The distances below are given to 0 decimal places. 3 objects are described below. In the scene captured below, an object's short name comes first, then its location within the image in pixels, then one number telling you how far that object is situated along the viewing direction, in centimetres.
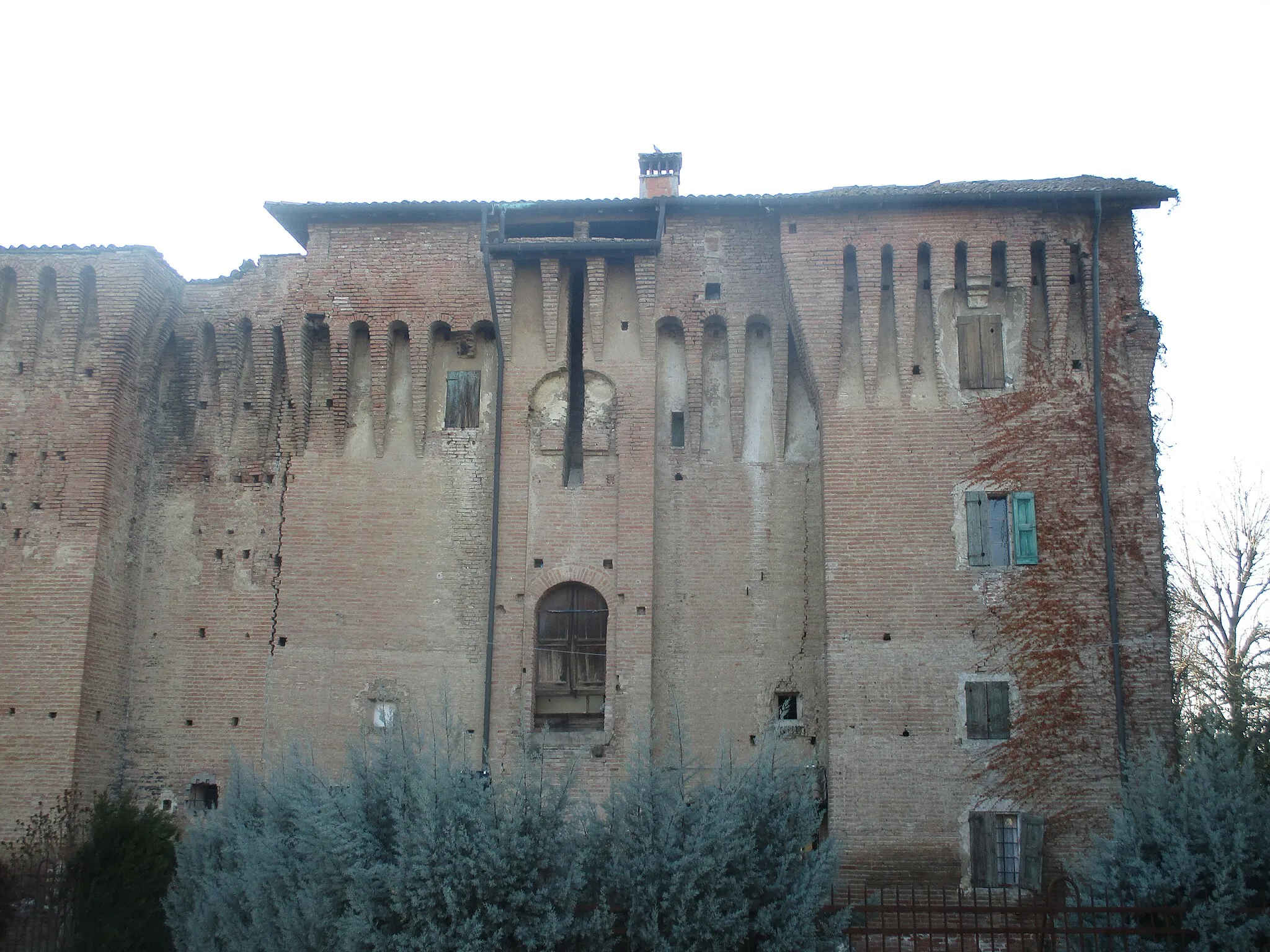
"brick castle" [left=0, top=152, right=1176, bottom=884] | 1683
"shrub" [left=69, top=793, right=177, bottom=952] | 1568
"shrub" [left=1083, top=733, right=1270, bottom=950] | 1230
